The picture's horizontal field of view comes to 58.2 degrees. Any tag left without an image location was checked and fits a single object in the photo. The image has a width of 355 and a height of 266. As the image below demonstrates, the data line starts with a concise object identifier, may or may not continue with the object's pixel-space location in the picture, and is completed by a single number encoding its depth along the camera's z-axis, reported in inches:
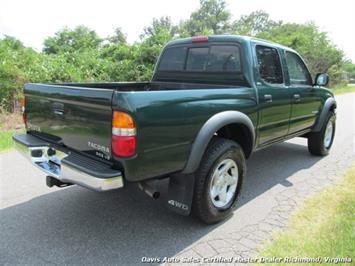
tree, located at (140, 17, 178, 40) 2346.2
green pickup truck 98.7
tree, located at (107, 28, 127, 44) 1724.3
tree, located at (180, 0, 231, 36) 2169.0
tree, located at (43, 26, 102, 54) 1027.3
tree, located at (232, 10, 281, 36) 2566.7
